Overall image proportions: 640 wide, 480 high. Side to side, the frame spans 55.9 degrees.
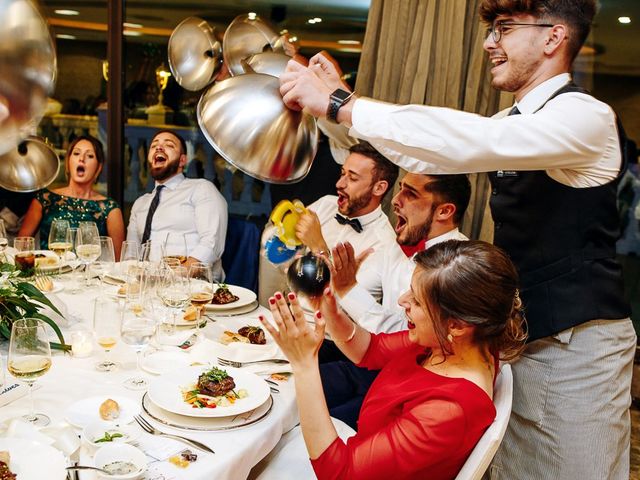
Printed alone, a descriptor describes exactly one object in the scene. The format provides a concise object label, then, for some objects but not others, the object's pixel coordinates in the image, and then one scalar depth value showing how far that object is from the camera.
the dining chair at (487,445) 1.05
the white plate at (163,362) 1.49
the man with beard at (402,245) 2.01
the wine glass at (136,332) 1.39
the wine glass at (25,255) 2.10
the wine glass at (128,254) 2.19
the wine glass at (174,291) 1.63
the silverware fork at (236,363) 1.55
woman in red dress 1.10
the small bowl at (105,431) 1.10
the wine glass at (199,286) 1.73
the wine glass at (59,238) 2.27
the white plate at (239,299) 2.01
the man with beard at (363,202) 2.57
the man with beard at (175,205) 3.29
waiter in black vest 1.30
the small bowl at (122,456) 1.02
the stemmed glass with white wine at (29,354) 1.20
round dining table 1.11
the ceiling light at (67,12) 4.09
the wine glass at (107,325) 1.46
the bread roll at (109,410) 1.21
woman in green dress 3.33
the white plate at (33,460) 0.97
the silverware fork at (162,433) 1.15
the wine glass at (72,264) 2.17
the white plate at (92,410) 1.18
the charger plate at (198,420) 1.22
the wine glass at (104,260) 2.22
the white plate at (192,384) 1.24
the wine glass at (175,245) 3.16
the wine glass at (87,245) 2.14
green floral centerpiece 1.52
